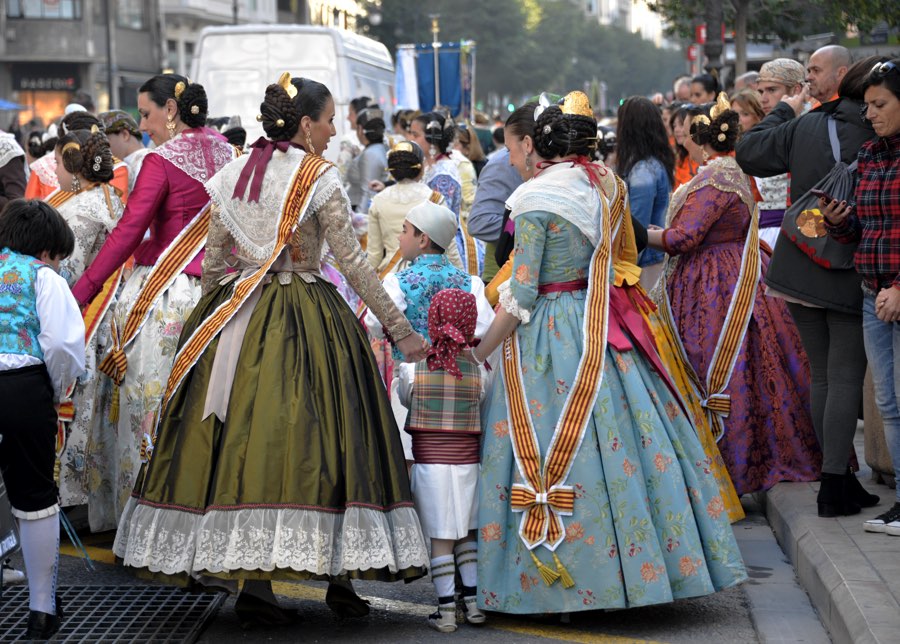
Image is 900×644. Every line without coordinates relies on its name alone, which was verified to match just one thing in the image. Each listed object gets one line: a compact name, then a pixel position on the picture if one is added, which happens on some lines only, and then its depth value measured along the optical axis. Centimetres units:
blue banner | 2764
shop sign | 4800
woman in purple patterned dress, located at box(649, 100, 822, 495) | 722
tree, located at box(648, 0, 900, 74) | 1736
